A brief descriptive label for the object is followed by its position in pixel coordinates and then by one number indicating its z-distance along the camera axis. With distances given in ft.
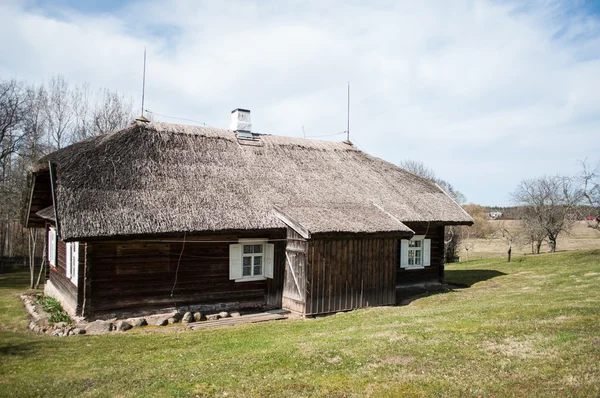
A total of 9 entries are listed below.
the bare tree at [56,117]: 106.11
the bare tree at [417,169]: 174.91
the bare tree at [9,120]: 92.53
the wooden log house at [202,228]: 41.09
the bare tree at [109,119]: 111.45
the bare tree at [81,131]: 109.40
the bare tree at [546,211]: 127.44
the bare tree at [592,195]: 84.09
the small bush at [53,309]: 41.75
